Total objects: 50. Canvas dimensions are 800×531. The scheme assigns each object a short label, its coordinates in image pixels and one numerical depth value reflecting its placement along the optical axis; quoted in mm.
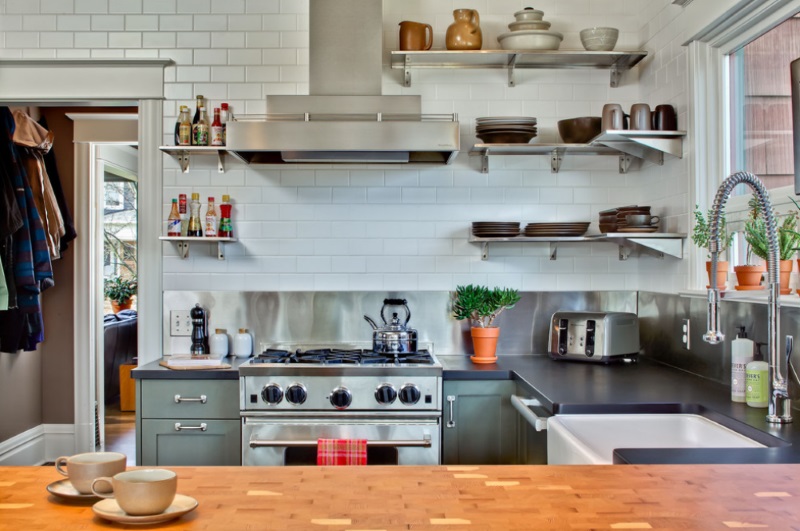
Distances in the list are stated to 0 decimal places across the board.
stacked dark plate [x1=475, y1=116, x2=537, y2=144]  3664
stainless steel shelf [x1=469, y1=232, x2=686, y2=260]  3404
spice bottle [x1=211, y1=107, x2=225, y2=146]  3754
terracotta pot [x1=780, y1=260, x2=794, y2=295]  2566
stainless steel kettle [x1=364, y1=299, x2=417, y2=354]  3607
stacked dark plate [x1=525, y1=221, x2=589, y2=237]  3713
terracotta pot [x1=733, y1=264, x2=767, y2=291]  2744
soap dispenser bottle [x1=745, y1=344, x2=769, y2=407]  2445
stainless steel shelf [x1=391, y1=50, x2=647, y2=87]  3736
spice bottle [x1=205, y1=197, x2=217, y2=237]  3793
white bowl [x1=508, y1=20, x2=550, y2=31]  3719
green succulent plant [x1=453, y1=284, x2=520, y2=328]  3721
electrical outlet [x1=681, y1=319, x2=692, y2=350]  3305
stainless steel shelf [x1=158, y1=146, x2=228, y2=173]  3779
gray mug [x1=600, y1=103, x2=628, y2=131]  3431
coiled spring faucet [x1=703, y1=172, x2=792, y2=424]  2006
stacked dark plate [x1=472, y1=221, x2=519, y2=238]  3732
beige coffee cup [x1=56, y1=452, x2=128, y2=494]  1286
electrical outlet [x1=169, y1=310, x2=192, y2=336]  3936
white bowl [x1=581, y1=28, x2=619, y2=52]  3713
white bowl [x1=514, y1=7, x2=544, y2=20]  3716
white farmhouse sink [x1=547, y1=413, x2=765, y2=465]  2365
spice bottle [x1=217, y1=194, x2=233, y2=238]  3834
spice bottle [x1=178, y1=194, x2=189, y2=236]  3865
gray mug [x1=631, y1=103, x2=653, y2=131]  3420
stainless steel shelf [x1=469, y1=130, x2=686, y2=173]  3426
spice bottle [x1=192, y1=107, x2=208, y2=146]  3746
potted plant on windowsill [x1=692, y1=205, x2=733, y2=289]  2859
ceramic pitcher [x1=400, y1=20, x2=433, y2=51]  3746
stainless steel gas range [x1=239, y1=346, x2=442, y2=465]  3244
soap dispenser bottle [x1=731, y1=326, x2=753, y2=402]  2553
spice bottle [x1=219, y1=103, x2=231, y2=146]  3758
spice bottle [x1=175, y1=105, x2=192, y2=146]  3760
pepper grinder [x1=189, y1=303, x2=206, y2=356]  3831
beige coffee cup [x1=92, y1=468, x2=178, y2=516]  1162
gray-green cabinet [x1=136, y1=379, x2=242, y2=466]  3348
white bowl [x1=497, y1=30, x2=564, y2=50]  3727
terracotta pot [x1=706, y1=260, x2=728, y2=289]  2850
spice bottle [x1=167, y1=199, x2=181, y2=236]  3803
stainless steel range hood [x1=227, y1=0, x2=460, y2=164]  3359
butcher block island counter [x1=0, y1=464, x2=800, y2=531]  1190
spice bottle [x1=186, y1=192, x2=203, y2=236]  3812
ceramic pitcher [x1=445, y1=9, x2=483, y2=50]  3740
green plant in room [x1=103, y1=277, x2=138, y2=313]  7633
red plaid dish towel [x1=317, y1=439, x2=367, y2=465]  2627
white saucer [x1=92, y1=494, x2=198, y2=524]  1170
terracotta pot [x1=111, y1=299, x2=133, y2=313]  7688
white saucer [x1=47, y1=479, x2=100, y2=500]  1292
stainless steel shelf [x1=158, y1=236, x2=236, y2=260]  3752
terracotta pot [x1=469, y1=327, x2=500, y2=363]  3682
